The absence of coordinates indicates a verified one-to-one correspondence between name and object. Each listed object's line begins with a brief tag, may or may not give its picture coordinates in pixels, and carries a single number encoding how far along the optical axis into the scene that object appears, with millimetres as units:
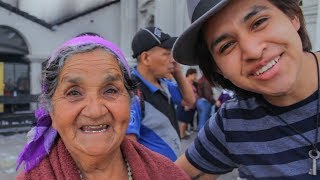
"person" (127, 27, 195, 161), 1849
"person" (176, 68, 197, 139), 5808
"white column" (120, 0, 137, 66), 9885
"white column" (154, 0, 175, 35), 7358
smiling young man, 898
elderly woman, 952
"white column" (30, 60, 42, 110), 8726
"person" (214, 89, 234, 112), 3920
